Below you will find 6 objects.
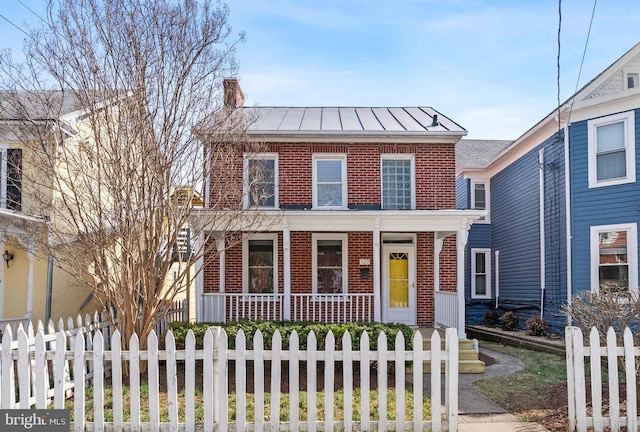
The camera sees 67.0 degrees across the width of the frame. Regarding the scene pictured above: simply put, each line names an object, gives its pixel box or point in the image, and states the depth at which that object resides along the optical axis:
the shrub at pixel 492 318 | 16.34
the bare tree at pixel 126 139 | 6.90
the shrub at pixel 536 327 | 12.98
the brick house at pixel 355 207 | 12.63
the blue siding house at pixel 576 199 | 11.52
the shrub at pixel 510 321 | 14.70
